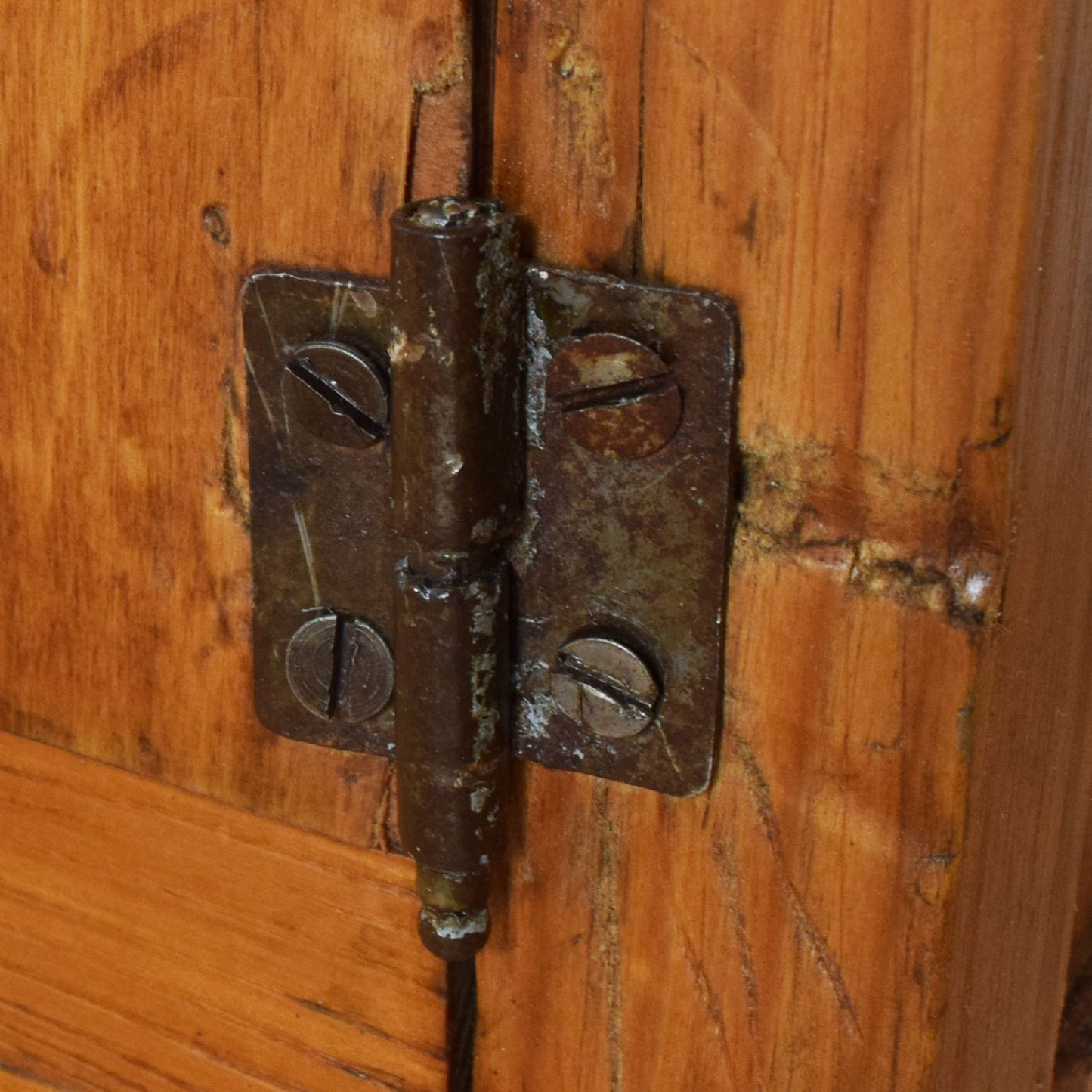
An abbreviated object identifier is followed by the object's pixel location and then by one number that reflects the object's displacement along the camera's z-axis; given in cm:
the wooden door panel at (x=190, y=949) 33
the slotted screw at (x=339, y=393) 31
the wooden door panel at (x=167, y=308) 30
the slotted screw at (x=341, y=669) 32
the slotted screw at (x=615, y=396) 30
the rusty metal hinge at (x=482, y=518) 30
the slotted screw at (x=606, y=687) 31
